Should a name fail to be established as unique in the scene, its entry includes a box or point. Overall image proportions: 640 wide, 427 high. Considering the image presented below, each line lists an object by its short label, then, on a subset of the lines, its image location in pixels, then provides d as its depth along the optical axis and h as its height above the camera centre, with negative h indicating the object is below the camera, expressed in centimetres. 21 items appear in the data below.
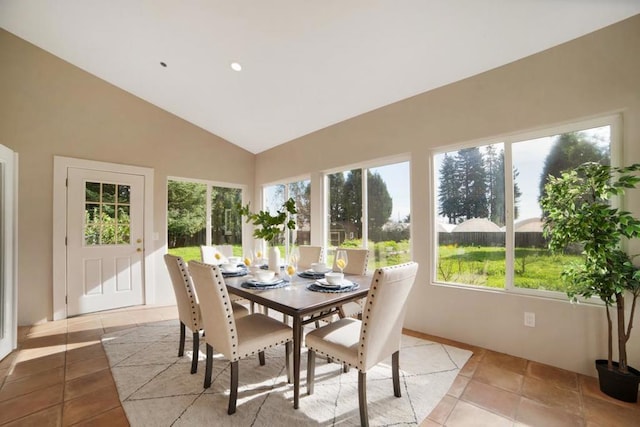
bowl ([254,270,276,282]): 218 -47
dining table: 168 -54
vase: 263 -41
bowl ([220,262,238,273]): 260 -49
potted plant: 182 -24
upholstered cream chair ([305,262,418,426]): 160 -79
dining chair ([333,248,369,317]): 265 -51
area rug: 173 -127
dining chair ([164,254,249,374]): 225 -68
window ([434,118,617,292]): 233 +12
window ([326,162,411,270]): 335 +7
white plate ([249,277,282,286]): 212 -51
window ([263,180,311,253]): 451 +22
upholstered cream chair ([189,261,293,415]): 172 -80
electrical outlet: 239 -90
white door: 363 -32
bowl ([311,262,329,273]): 266 -49
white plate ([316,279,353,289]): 205 -52
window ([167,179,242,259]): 445 +2
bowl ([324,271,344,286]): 213 -48
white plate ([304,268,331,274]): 264 -53
